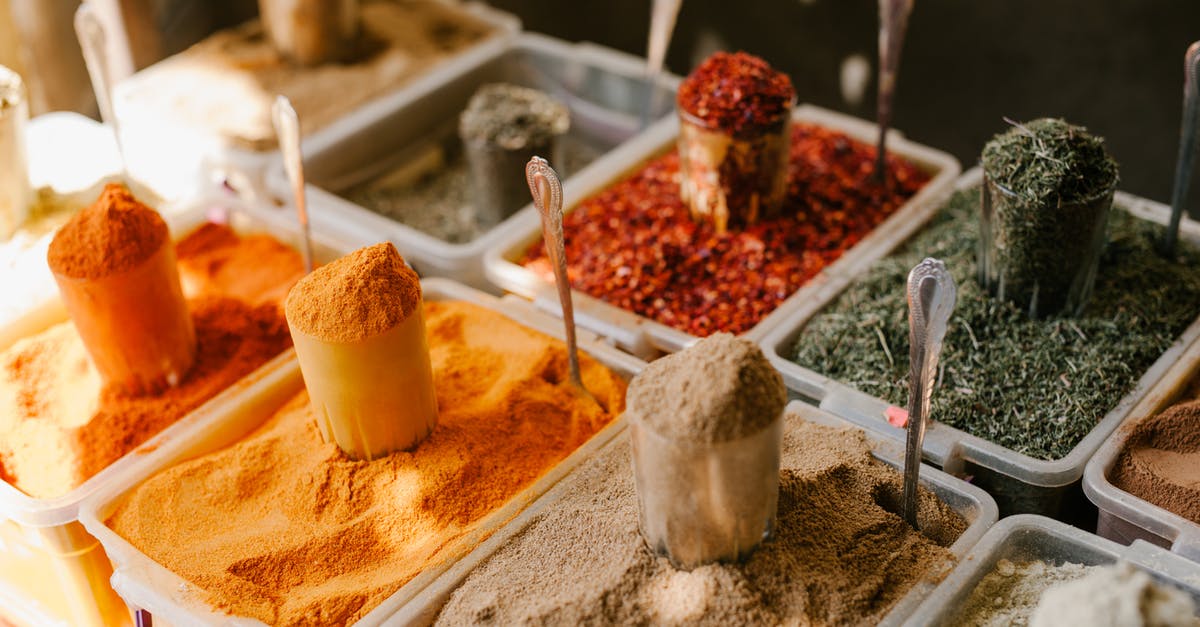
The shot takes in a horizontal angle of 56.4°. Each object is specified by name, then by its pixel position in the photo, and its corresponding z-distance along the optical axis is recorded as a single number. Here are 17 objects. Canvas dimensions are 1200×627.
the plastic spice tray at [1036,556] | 1.02
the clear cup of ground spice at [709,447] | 0.93
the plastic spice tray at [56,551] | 1.23
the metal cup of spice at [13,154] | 1.67
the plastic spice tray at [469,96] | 1.92
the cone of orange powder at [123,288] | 1.30
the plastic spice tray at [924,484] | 1.05
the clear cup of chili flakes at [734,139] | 1.59
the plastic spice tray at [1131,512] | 1.09
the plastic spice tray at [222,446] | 1.09
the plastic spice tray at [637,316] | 1.48
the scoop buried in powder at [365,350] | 1.13
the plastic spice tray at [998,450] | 1.20
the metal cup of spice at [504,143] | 1.85
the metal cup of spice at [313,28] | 2.16
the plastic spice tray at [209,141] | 1.88
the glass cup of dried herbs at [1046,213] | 1.32
